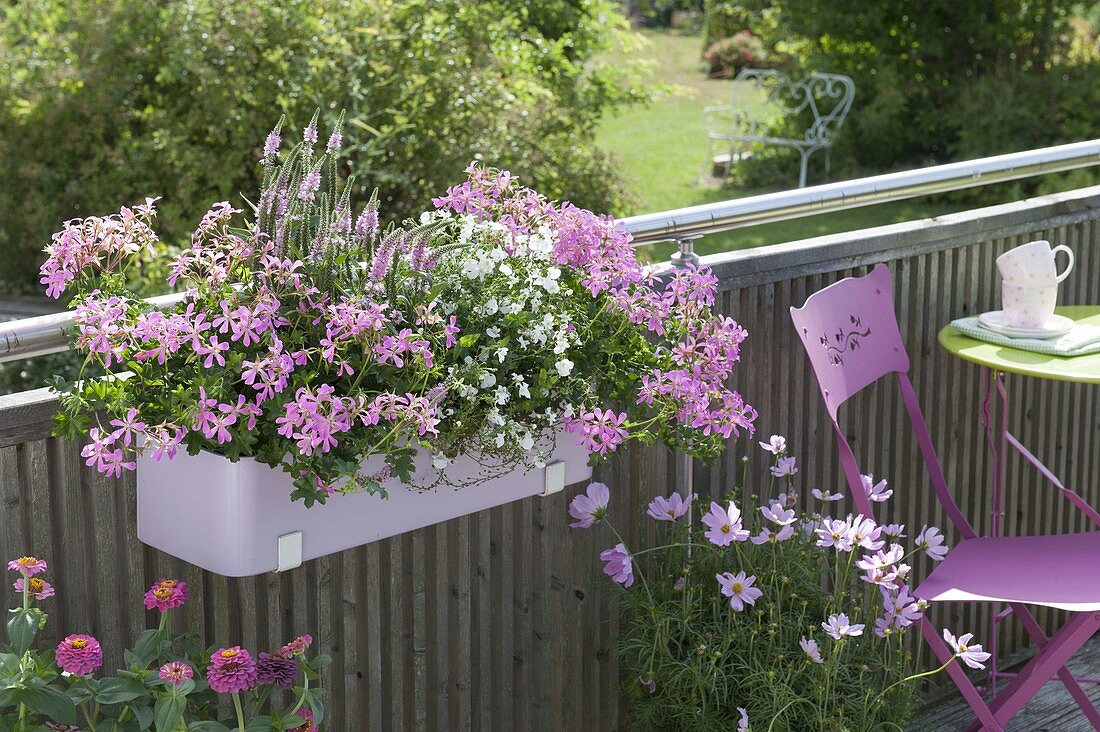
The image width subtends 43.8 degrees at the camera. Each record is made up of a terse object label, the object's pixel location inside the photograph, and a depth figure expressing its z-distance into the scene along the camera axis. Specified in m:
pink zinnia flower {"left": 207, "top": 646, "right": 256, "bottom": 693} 1.51
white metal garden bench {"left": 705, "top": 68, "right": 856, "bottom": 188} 10.98
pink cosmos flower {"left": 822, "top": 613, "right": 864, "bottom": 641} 2.07
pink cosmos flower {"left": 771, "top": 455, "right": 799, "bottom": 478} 2.38
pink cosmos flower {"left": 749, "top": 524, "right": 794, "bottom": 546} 2.17
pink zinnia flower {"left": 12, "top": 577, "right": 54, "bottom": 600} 1.56
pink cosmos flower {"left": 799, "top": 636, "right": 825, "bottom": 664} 2.09
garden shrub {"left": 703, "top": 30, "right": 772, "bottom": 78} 17.12
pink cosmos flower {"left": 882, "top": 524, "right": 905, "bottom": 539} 2.25
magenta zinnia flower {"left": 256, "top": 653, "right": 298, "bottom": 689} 1.64
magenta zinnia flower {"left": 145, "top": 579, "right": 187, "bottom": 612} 1.62
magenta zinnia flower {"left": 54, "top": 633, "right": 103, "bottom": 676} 1.48
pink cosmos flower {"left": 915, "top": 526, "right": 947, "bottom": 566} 2.37
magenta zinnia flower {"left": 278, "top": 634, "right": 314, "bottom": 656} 1.65
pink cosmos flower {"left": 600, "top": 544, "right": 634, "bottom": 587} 2.19
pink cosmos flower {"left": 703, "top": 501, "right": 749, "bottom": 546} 2.14
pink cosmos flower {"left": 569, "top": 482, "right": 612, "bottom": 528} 2.23
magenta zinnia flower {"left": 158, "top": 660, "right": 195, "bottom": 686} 1.50
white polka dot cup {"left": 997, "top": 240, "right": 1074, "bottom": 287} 2.72
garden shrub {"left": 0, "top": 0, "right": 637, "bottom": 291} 6.55
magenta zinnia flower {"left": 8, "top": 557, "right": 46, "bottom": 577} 1.53
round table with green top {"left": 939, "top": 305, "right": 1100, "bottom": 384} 2.52
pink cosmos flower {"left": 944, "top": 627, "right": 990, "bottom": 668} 2.17
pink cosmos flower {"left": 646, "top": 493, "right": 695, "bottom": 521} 2.26
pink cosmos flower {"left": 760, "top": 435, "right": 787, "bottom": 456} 2.37
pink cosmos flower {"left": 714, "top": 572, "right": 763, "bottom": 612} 2.11
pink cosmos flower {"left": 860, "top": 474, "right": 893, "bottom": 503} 2.38
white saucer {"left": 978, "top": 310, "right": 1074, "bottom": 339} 2.72
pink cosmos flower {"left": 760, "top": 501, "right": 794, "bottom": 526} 2.19
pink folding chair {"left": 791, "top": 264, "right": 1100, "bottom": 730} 2.36
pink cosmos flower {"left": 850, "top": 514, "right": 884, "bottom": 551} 2.17
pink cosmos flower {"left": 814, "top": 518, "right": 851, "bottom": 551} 2.17
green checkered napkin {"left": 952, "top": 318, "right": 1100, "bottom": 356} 2.67
